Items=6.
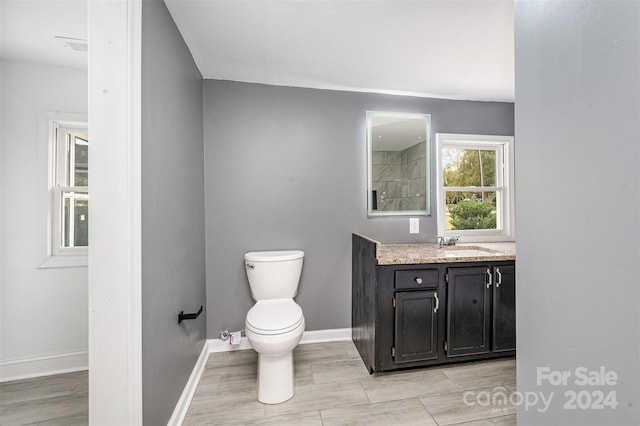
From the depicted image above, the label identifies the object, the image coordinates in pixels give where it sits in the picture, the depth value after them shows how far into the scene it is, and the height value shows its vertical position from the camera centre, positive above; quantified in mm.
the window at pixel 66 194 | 1856 +172
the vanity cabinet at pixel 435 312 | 1775 -709
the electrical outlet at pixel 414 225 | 2459 -105
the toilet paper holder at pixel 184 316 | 1471 -589
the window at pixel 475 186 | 2559 +284
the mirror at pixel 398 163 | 2389 +491
